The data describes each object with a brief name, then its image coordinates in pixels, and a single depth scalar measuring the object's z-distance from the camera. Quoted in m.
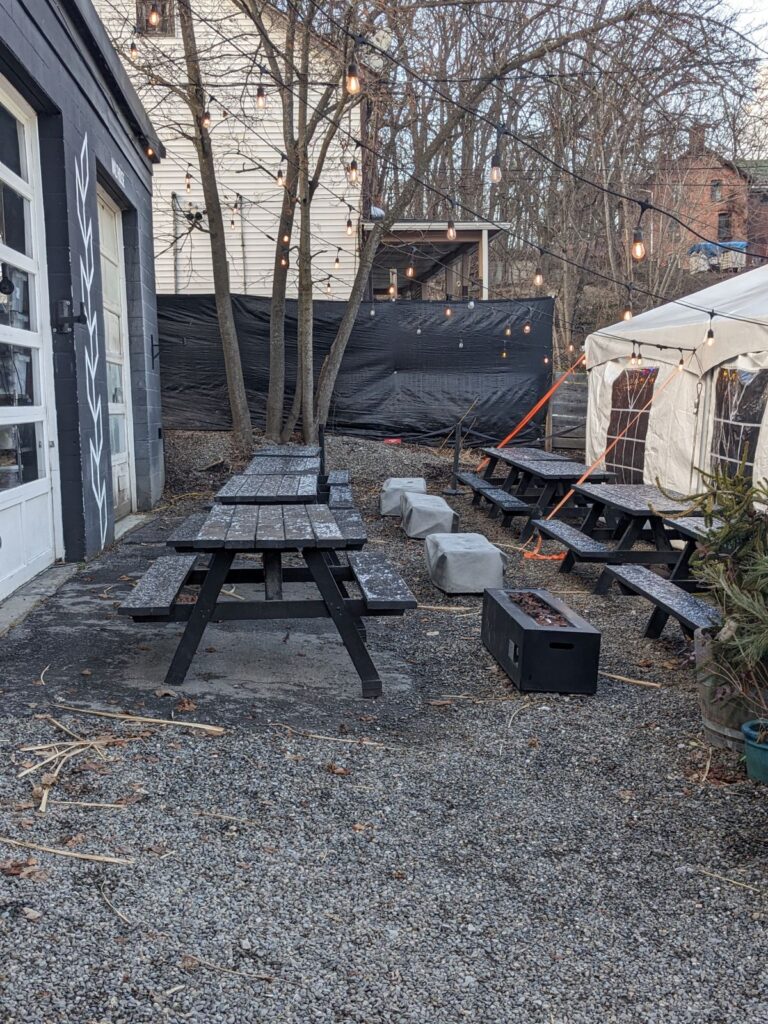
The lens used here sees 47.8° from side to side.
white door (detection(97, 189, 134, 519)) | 8.52
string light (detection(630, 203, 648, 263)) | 7.09
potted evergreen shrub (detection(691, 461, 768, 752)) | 3.30
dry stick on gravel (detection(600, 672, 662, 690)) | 4.32
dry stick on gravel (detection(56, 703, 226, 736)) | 3.46
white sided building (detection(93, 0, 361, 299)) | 17.08
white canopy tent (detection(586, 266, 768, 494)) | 7.35
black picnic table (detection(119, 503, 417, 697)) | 3.75
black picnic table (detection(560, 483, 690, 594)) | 6.41
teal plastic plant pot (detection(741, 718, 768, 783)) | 3.09
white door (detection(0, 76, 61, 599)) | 5.28
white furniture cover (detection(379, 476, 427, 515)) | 9.30
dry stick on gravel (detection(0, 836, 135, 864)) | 2.47
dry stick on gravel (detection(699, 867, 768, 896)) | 2.49
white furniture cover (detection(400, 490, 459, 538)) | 8.14
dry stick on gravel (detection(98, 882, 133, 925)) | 2.20
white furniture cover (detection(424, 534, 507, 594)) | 6.13
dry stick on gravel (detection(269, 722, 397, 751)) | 3.45
